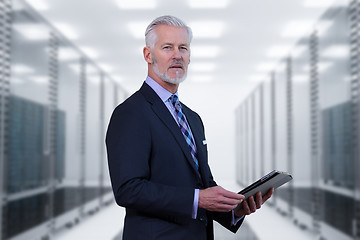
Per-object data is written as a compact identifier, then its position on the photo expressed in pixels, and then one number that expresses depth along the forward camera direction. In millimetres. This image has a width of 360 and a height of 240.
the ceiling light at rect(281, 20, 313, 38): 8148
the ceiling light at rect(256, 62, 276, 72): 12107
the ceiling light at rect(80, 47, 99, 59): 10094
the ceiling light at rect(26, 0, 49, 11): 6759
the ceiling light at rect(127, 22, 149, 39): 8203
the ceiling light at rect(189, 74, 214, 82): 14513
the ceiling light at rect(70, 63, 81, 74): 6727
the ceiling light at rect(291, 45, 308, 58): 6320
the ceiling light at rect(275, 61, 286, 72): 7805
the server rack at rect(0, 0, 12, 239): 3693
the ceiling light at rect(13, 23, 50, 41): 4255
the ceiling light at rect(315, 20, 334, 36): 4850
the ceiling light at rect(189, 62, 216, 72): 12262
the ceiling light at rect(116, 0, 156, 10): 6951
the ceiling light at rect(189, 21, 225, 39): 8234
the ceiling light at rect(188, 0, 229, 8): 7000
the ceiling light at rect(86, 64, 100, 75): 7918
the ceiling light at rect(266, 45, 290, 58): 10165
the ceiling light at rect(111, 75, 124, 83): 13943
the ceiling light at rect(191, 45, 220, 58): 10156
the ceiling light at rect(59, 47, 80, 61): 5984
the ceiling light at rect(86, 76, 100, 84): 7991
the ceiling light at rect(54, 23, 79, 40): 8125
